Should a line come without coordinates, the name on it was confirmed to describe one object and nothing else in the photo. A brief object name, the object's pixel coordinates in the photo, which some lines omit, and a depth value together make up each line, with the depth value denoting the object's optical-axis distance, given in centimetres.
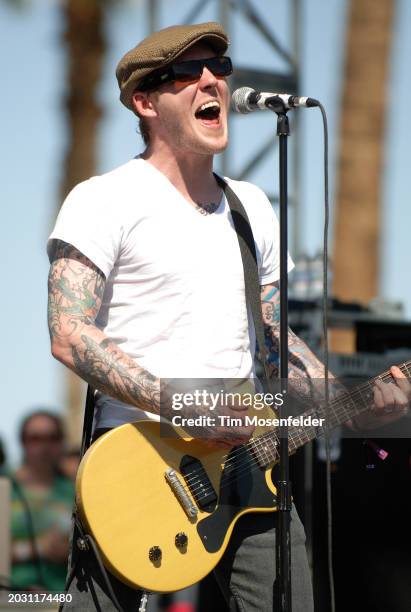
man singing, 673
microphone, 689
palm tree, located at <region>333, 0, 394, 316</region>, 2502
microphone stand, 672
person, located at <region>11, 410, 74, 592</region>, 1241
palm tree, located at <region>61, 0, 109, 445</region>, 2759
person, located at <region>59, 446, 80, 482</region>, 1427
